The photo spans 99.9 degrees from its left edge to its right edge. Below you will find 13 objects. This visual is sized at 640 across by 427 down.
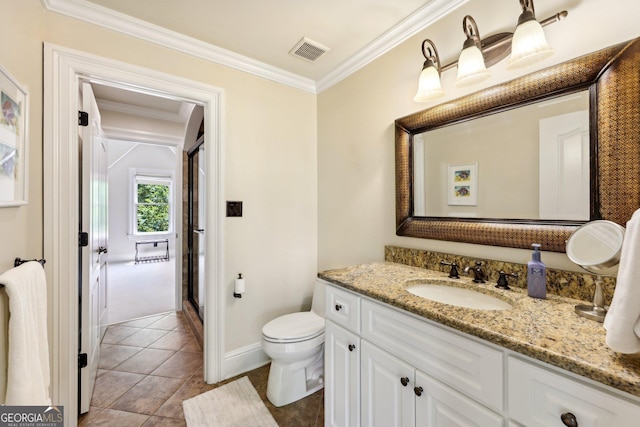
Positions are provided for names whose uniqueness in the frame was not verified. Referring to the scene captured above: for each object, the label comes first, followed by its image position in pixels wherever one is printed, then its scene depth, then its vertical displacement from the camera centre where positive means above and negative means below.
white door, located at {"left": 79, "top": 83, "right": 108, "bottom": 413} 1.64 -0.22
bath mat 1.61 -1.24
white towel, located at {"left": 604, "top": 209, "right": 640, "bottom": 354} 0.58 -0.20
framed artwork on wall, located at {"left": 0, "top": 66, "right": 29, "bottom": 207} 0.95 +0.28
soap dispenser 1.04 -0.25
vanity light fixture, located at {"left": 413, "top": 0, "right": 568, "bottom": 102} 1.06 +0.72
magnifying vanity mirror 0.83 -0.13
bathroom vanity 0.62 -0.44
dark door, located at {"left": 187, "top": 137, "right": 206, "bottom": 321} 3.09 -0.15
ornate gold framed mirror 0.95 +0.33
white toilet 1.73 -0.94
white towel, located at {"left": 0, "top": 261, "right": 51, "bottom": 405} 0.87 -0.43
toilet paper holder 2.04 -0.55
